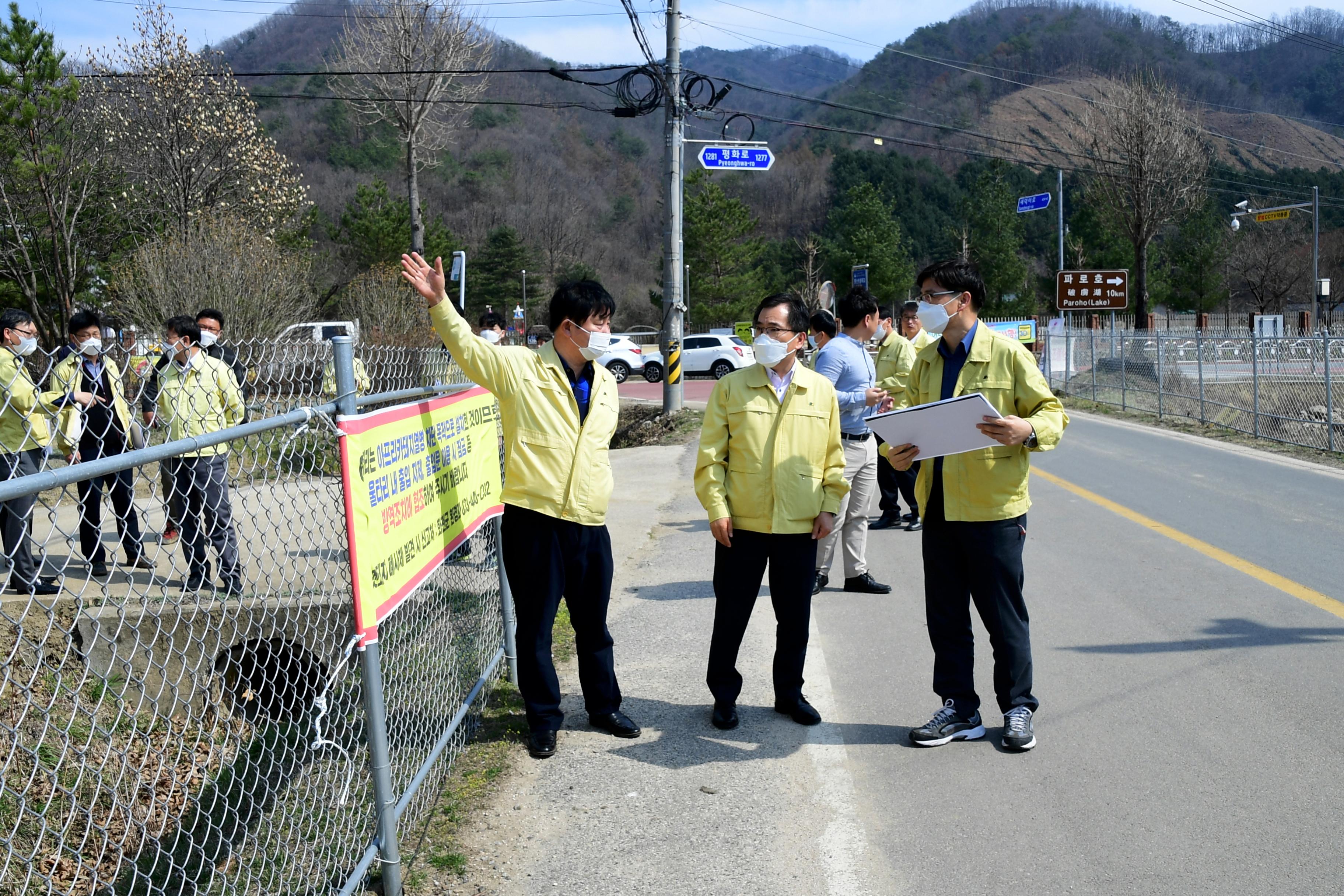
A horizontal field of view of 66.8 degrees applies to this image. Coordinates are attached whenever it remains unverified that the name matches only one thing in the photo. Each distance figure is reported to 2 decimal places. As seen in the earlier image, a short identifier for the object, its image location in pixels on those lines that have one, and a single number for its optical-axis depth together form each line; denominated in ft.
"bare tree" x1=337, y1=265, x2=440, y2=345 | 72.95
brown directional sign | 92.99
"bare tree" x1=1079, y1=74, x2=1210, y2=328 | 104.68
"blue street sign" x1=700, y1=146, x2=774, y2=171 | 61.82
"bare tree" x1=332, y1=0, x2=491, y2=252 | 98.68
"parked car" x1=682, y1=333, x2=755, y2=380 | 117.29
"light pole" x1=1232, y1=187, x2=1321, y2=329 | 111.14
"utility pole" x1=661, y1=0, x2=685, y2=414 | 64.13
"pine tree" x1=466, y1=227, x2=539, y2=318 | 219.41
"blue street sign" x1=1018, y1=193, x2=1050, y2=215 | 103.96
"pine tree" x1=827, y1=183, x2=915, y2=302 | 198.90
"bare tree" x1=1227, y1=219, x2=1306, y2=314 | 178.29
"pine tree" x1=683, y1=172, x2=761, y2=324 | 190.60
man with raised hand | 13.66
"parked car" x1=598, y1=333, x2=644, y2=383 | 114.21
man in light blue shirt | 22.76
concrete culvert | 23.41
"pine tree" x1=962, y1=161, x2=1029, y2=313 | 201.87
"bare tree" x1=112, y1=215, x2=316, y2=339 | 62.80
